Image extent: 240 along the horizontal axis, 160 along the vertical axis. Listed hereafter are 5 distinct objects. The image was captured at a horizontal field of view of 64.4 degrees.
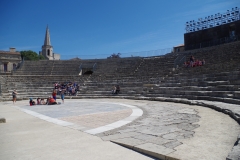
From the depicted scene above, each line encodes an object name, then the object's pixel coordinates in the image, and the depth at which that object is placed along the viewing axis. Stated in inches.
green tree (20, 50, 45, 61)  2715.8
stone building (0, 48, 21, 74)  2075.4
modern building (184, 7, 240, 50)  959.0
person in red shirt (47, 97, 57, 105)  528.4
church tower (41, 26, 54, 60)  2888.8
